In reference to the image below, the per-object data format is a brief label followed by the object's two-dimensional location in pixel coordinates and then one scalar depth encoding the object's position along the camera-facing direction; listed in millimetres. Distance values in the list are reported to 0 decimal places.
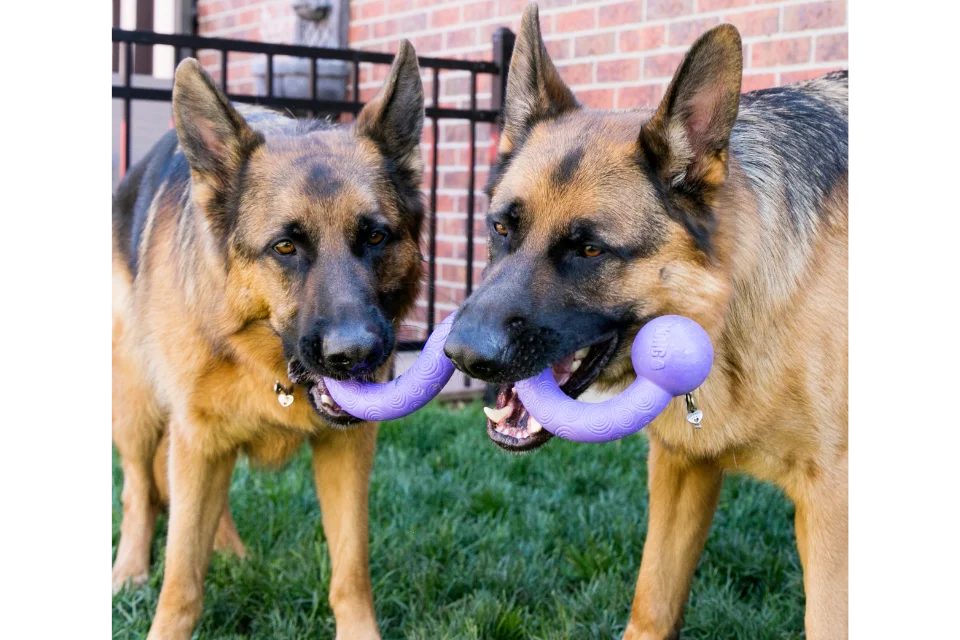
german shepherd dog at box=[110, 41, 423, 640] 3078
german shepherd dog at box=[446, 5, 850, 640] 2615
